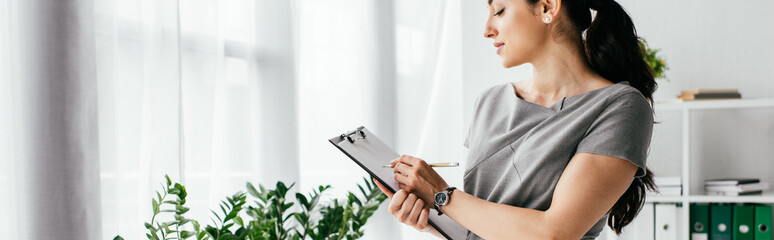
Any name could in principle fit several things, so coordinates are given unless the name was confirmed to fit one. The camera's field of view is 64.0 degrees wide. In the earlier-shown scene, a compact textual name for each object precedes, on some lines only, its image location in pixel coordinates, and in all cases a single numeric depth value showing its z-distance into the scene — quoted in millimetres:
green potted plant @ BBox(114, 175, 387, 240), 1305
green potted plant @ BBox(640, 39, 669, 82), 2990
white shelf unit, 2922
